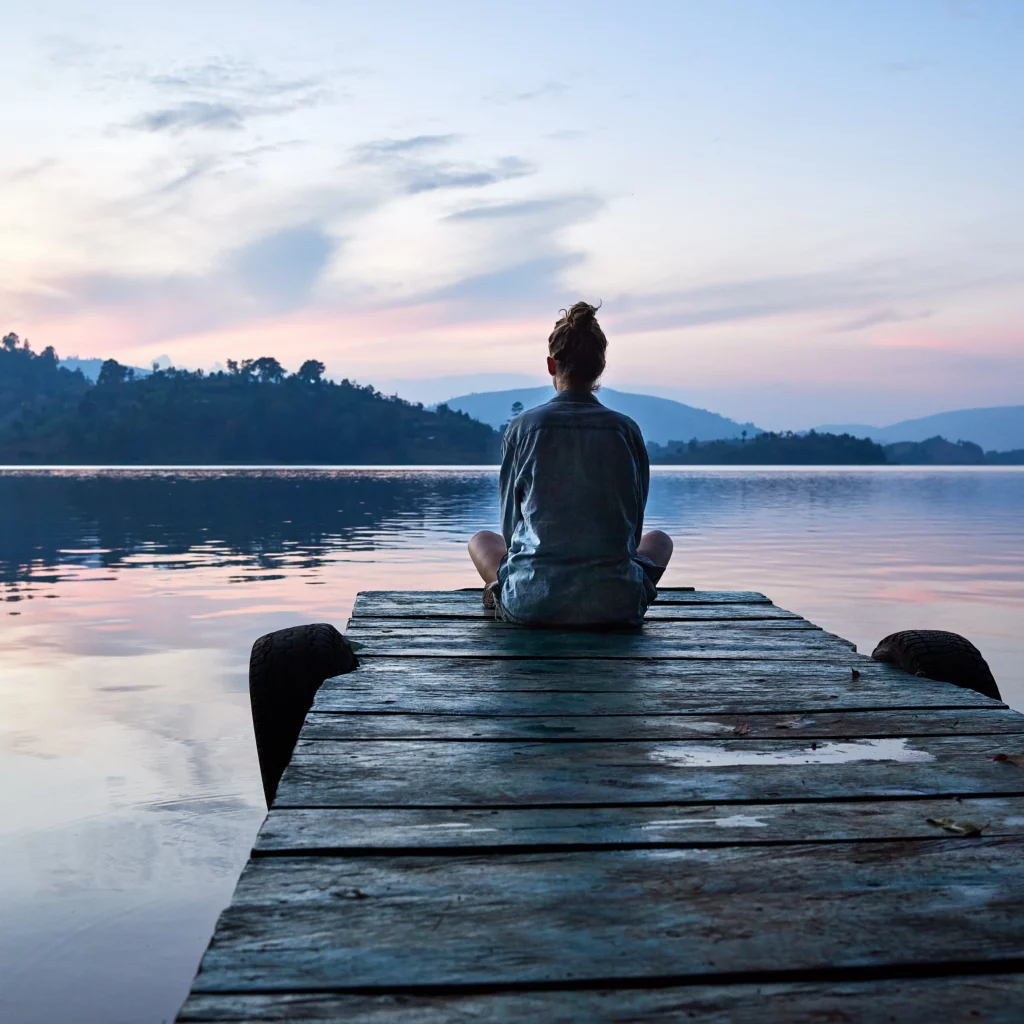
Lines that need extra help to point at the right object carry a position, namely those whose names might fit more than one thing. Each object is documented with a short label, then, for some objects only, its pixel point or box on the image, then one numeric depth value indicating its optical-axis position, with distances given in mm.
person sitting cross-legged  4688
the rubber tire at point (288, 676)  4133
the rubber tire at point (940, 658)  4285
